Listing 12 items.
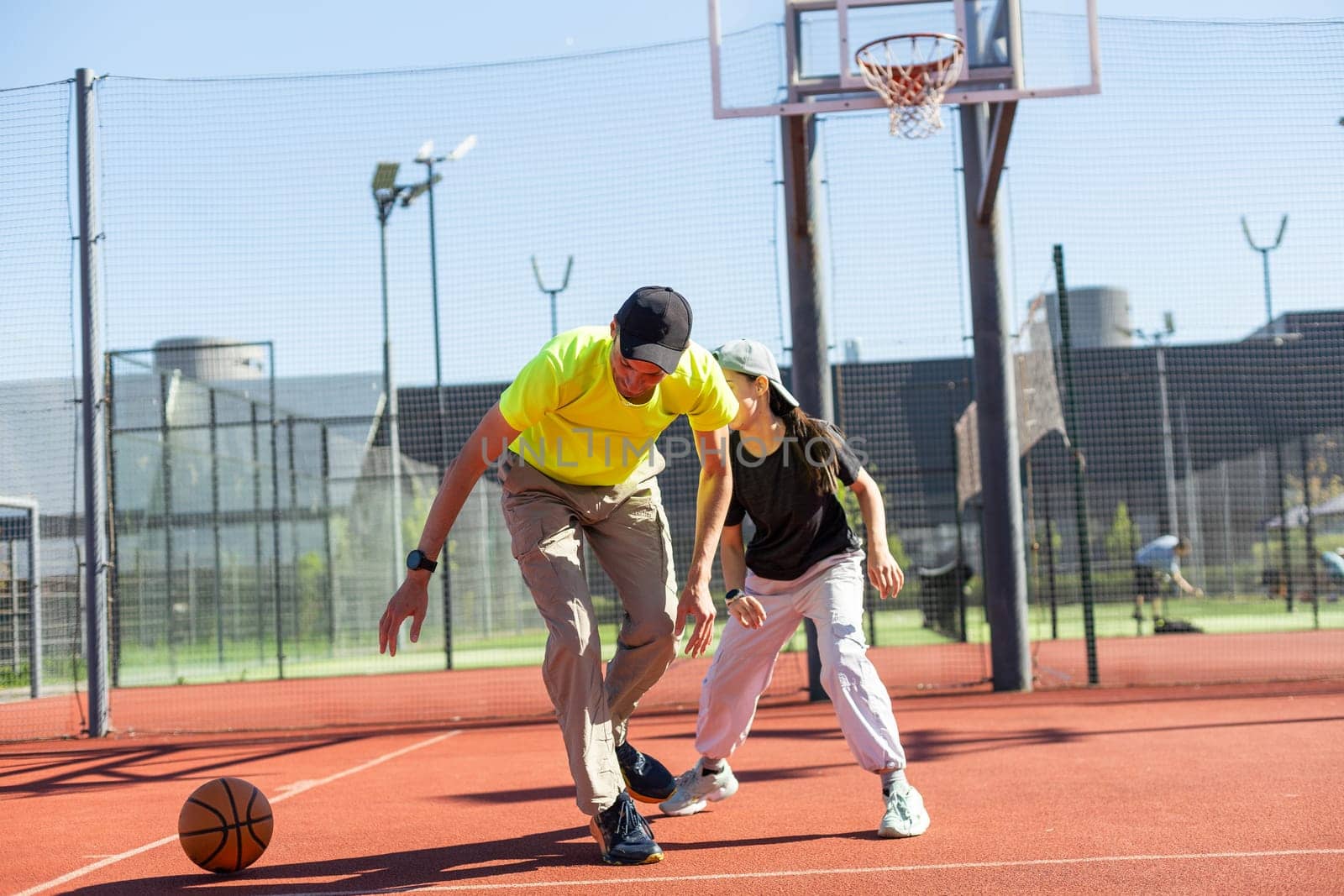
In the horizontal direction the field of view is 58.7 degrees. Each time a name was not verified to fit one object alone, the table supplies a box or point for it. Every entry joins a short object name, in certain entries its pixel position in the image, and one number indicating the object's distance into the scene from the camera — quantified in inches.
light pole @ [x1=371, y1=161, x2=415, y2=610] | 577.0
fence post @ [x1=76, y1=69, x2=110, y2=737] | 374.0
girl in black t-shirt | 186.4
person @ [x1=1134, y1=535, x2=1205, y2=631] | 725.3
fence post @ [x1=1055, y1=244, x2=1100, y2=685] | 390.6
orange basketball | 159.9
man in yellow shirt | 150.4
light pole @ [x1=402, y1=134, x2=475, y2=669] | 448.8
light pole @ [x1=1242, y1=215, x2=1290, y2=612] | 518.4
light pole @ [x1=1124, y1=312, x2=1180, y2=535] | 981.2
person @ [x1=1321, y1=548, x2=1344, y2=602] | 800.6
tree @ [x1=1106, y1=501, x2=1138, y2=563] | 934.4
